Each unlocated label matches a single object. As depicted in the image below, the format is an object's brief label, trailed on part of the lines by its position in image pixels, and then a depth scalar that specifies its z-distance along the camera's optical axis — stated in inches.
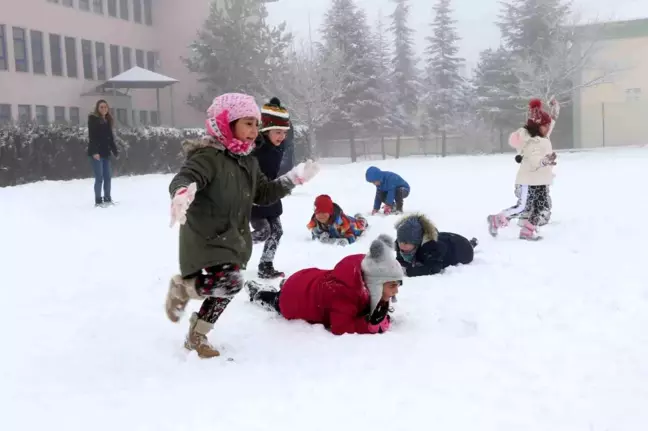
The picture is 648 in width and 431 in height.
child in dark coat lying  240.9
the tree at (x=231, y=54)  1391.5
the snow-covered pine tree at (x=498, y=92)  1572.3
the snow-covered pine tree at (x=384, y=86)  1672.0
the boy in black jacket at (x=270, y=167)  233.0
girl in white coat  317.7
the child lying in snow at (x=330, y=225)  318.3
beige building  1552.7
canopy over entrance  1122.7
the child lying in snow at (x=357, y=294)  168.6
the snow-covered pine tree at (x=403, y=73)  1844.2
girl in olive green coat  152.1
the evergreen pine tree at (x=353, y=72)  1604.3
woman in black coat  490.6
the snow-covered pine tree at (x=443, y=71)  1811.0
